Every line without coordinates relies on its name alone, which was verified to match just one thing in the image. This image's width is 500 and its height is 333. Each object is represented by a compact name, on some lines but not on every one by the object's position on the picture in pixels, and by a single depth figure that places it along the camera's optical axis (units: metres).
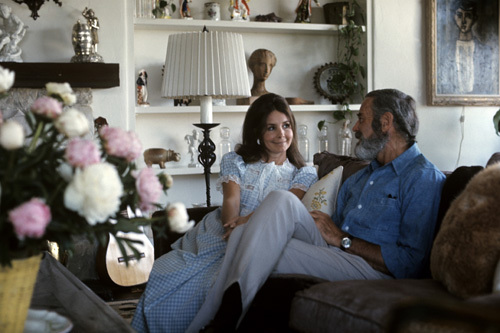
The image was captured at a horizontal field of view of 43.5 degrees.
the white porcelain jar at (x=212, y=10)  4.28
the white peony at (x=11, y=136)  1.03
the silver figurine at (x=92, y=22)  3.94
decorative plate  4.54
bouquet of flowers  1.02
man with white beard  2.13
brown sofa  0.89
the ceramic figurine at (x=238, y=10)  4.32
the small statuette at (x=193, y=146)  4.25
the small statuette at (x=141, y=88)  4.17
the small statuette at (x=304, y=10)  4.45
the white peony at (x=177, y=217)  1.15
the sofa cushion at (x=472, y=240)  1.58
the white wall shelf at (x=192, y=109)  4.11
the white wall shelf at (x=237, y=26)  4.13
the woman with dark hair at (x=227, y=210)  2.32
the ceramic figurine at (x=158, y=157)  4.08
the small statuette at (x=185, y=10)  4.26
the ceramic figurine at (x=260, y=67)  4.29
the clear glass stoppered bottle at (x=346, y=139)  4.50
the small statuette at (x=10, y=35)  3.83
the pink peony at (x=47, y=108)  1.14
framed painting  4.58
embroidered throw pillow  2.65
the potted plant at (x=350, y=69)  4.46
